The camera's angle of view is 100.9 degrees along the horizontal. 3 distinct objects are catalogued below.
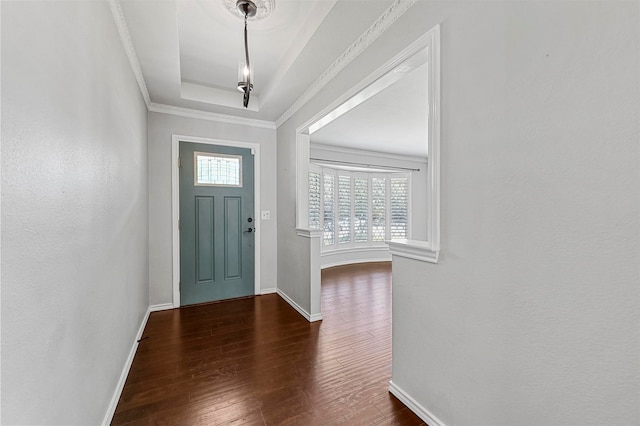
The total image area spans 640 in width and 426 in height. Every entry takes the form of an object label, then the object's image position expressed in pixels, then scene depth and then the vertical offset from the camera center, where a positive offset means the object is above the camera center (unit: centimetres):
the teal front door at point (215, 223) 335 -19
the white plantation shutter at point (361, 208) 616 +2
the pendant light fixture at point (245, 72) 162 +84
